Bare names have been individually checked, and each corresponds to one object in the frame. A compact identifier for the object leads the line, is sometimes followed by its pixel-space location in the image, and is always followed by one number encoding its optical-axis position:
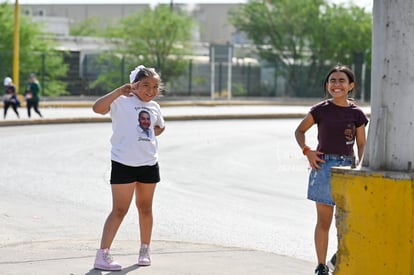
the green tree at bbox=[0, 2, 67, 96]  49.91
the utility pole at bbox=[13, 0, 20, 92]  39.97
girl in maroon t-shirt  7.19
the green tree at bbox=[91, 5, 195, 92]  54.44
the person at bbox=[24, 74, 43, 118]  31.25
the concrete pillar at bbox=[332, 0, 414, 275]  5.84
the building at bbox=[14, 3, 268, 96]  54.41
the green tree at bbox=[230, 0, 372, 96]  58.94
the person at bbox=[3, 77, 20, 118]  30.91
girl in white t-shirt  7.46
